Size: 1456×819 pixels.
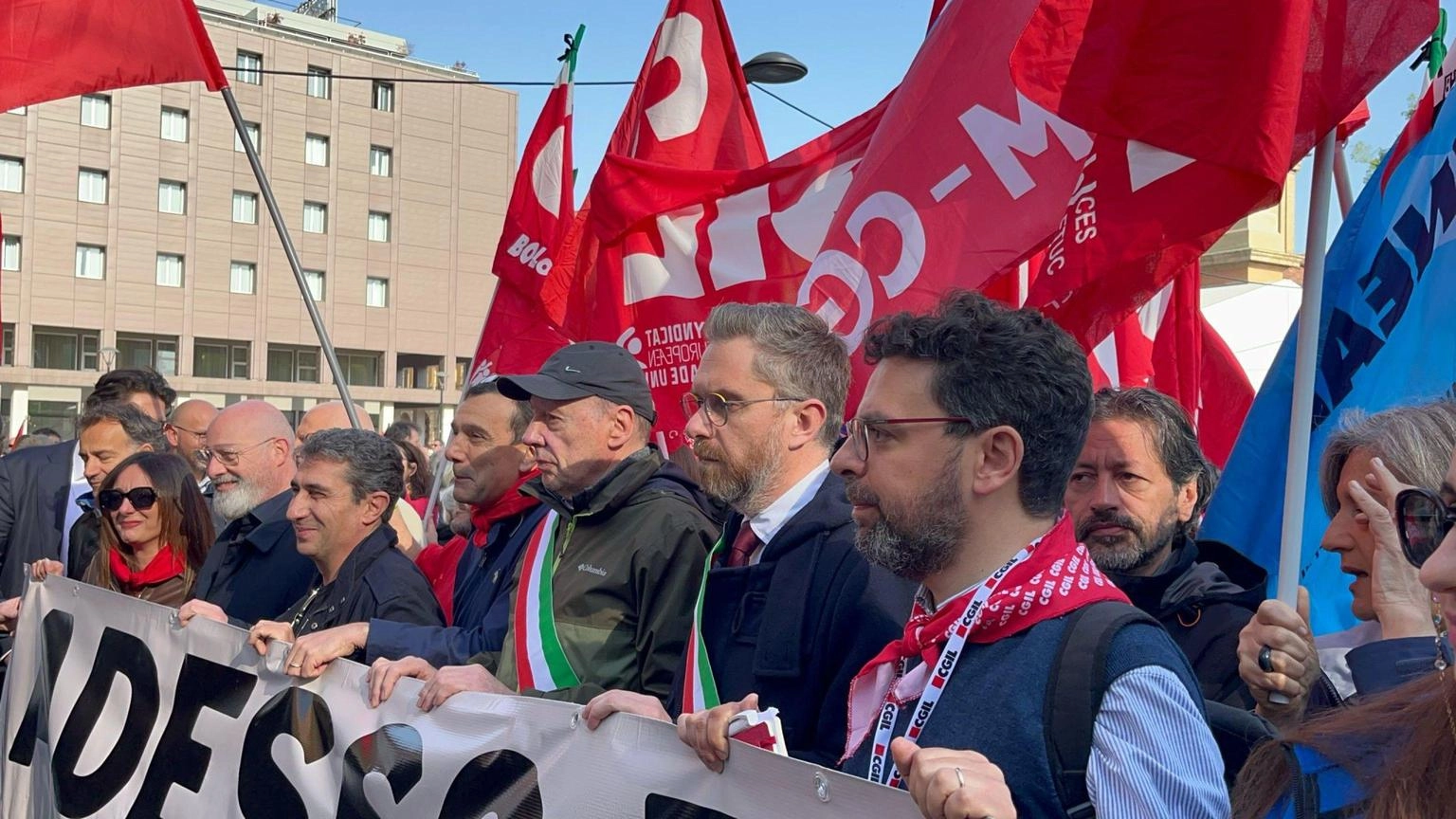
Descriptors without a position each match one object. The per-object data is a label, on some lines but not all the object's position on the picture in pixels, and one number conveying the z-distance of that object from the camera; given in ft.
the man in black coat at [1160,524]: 10.18
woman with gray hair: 7.20
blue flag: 10.64
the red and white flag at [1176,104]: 10.45
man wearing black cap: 10.96
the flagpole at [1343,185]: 13.80
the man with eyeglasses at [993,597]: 5.99
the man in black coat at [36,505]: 19.04
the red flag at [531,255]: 22.63
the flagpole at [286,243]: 20.80
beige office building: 146.61
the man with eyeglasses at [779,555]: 8.74
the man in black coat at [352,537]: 13.66
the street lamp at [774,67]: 29.50
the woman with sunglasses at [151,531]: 16.38
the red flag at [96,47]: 19.30
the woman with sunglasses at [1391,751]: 5.04
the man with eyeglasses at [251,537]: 15.67
